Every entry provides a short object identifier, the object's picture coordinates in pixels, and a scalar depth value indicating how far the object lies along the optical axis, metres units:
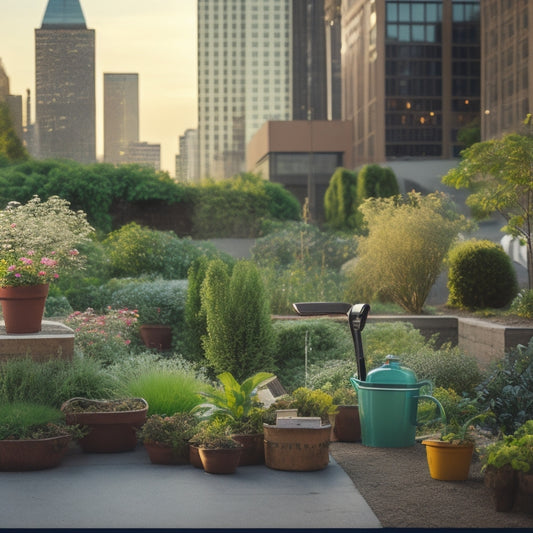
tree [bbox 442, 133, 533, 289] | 11.75
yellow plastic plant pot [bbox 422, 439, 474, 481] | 4.78
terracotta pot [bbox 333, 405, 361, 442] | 6.09
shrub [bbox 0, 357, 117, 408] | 5.83
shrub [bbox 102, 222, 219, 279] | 15.01
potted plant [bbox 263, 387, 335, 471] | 5.05
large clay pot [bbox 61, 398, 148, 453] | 5.45
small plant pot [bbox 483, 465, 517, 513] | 4.23
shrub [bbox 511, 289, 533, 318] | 10.70
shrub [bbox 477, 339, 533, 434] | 5.43
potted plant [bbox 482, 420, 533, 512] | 4.23
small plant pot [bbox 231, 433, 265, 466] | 5.23
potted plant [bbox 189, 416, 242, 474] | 4.94
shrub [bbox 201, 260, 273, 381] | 8.27
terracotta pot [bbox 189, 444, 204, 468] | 5.11
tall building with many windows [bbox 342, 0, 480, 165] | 40.94
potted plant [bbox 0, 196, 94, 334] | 6.79
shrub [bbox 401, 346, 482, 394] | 7.23
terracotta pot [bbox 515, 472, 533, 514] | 4.23
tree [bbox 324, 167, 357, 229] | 30.98
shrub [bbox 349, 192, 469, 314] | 12.38
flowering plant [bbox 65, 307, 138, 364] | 8.69
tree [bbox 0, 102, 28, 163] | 37.50
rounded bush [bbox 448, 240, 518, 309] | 12.39
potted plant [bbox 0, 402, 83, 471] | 5.00
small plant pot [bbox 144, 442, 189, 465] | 5.18
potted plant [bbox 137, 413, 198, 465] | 5.18
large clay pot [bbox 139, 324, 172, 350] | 11.07
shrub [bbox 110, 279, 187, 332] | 11.16
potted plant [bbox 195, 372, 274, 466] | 5.25
